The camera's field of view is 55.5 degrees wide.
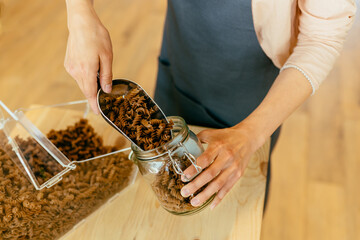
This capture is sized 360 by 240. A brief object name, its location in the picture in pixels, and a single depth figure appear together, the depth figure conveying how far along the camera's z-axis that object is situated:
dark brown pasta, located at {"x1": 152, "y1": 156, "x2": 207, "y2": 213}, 0.65
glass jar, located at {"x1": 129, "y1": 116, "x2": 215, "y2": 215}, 0.63
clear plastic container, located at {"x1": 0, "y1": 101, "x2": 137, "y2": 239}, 0.68
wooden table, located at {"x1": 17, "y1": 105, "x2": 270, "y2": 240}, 0.75
